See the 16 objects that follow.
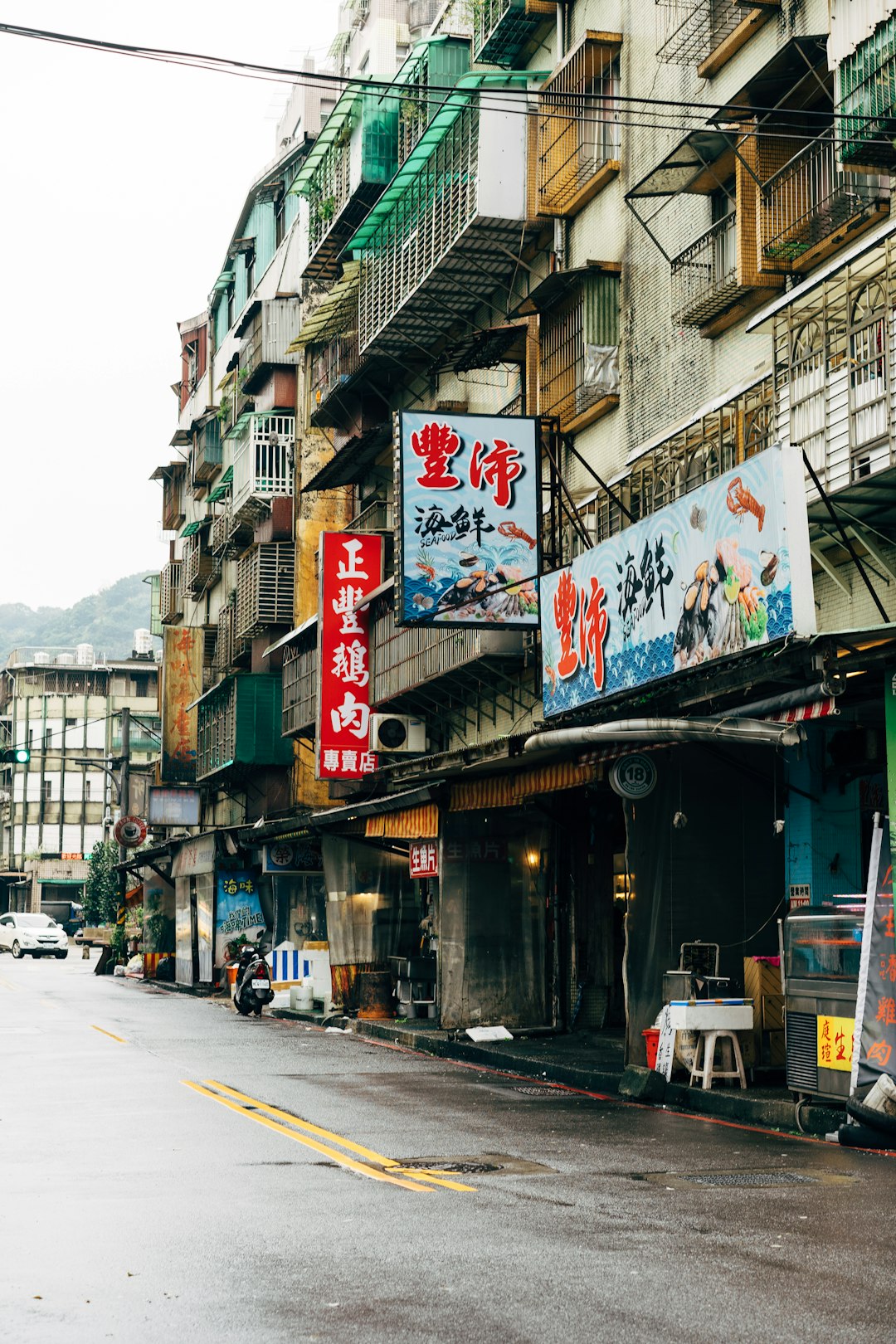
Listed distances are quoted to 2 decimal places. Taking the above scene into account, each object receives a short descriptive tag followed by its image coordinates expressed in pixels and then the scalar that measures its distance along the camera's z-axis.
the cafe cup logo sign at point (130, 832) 52.81
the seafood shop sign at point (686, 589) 13.40
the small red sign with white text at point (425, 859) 25.47
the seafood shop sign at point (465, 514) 20.20
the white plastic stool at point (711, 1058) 15.99
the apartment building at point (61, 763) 101.75
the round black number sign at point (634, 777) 17.59
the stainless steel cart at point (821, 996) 13.67
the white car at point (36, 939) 70.50
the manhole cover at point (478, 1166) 11.12
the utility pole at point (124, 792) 55.31
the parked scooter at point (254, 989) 30.89
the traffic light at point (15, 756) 60.17
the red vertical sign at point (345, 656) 28.45
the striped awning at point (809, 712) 13.47
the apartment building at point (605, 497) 14.30
